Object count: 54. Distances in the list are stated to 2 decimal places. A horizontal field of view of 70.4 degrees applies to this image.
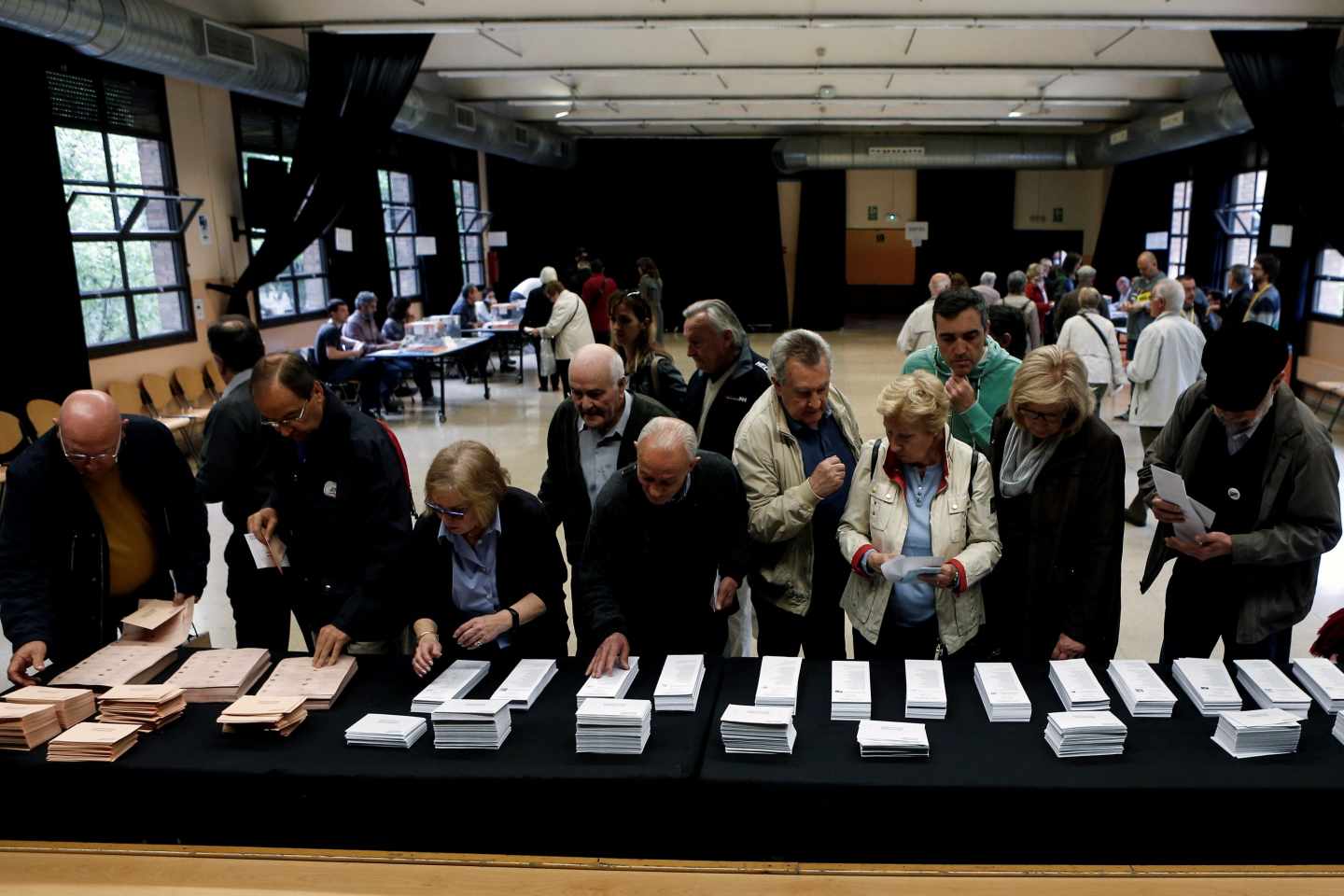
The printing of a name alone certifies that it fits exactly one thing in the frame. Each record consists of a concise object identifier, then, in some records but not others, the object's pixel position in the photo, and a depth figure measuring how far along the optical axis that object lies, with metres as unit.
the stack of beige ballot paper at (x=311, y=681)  2.37
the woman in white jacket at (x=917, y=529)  2.52
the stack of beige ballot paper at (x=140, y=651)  2.54
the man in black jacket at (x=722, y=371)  3.45
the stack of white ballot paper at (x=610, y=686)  2.32
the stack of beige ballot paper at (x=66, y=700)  2.30
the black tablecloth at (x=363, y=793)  2.02
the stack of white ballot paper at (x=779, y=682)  2.29
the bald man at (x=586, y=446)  3.02
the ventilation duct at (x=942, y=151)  16.61
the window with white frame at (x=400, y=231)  12.98
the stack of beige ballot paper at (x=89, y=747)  2.14
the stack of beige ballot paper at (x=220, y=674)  2.44
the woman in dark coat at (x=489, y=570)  2.55
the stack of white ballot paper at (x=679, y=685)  2.27
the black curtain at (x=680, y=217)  18.97
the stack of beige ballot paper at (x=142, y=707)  2.28
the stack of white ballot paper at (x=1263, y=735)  2.01
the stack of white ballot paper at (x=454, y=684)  2.32
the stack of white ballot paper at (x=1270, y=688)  2.19
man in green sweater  3.22
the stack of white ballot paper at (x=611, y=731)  2.08
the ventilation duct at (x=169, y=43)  5.34
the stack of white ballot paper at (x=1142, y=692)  2.21
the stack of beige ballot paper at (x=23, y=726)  2.21
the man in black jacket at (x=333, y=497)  2.69
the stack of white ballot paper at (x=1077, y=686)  2.20
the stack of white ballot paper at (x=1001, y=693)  2.19
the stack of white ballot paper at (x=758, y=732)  2.06
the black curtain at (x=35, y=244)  6.31
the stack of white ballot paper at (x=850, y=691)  2.23
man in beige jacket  2.79
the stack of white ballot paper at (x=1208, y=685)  2.21
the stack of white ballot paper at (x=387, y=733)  2.15
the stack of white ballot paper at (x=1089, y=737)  2.03
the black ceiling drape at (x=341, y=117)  7.64
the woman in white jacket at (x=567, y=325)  9.74
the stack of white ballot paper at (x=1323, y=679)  2.23
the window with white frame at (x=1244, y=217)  12.41
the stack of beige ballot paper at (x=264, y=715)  2.18
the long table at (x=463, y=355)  9.63
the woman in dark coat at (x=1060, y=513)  2.55
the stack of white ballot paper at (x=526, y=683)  2.31
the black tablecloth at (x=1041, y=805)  1.91
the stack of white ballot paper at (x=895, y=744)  2.04
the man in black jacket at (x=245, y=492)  3.17
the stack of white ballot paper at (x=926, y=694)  2.22
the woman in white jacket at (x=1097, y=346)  6.39
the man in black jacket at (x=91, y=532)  2.70
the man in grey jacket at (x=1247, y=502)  2.49
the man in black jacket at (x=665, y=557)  2.56
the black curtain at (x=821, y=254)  19.11
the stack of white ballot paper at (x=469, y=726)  2.13
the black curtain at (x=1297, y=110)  7.37
